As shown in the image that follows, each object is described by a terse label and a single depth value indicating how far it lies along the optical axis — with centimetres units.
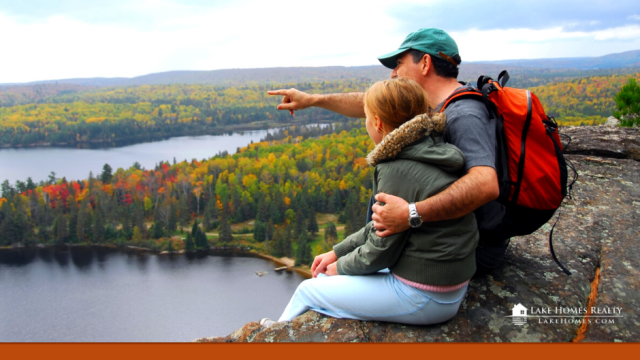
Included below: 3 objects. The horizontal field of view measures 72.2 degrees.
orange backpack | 210
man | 187
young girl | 191
